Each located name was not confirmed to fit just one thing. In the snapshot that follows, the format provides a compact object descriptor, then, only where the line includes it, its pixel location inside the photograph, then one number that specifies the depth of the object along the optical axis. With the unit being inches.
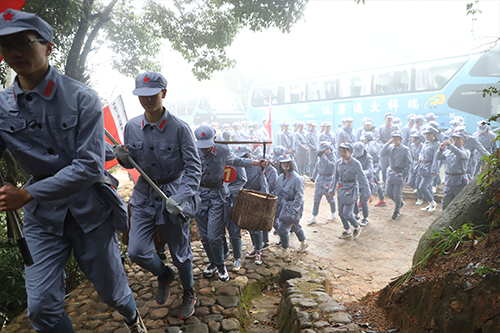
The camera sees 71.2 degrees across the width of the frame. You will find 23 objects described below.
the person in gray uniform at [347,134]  458.6
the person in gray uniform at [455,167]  281.7
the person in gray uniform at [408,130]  472.2
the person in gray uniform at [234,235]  183.1
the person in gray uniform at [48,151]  73.5
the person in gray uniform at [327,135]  534.8
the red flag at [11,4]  121.6
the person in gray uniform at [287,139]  586.9
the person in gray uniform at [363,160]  307.9
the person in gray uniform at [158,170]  120.3
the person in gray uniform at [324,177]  312.7
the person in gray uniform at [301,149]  577.6
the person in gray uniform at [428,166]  337.1
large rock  119.6
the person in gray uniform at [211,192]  175.5
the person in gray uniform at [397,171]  321.4
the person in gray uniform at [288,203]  223.3
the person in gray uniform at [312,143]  567.0
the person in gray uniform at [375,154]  375.2
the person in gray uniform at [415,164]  361.0
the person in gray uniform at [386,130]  457.1
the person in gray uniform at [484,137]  386.4
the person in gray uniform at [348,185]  268.5
